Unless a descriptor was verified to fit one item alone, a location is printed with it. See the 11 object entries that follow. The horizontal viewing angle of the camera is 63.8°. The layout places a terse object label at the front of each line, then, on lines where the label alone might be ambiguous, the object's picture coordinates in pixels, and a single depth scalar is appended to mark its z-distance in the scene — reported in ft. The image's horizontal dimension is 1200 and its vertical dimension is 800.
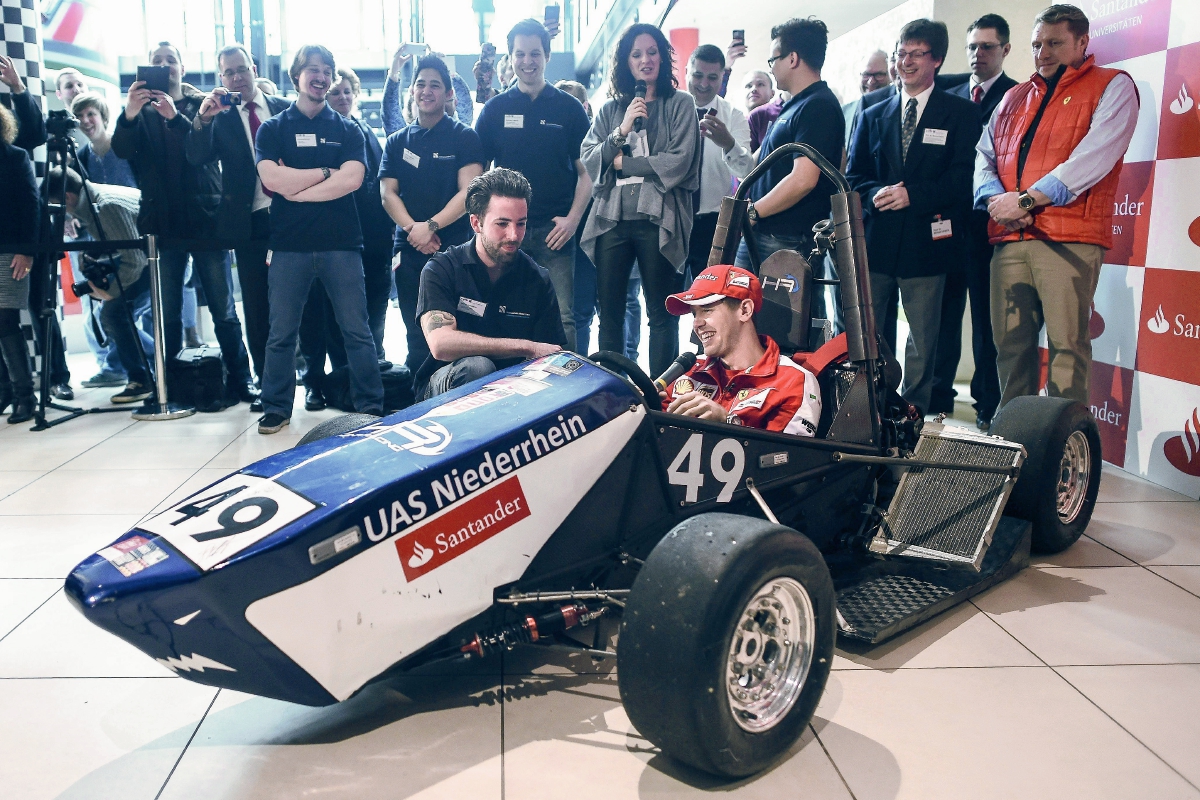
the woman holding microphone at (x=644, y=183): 15.23
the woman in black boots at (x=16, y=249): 17.74
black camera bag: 19.04
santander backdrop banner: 13.48
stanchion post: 18.16
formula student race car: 6.09
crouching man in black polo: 10.93
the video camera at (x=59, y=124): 17.34
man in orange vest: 13.28
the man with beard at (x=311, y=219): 16.78
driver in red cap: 9.07
